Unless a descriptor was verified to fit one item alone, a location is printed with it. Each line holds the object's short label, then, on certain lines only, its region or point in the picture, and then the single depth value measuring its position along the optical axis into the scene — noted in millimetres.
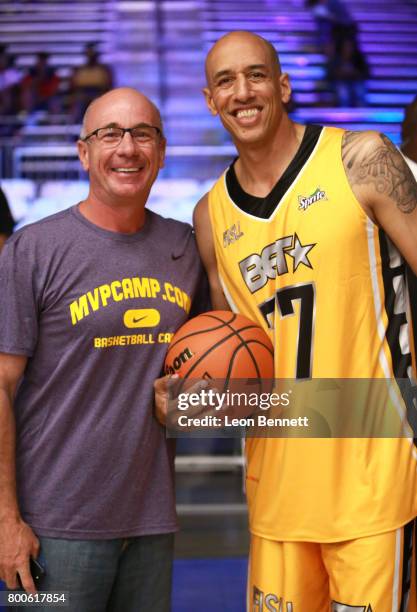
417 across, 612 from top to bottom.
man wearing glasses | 2033
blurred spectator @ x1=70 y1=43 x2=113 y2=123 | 9414
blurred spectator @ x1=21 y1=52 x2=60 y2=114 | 9961
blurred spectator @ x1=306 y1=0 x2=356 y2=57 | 10648
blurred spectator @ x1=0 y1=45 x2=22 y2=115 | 9797
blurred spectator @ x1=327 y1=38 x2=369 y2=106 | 10484
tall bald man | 2045
